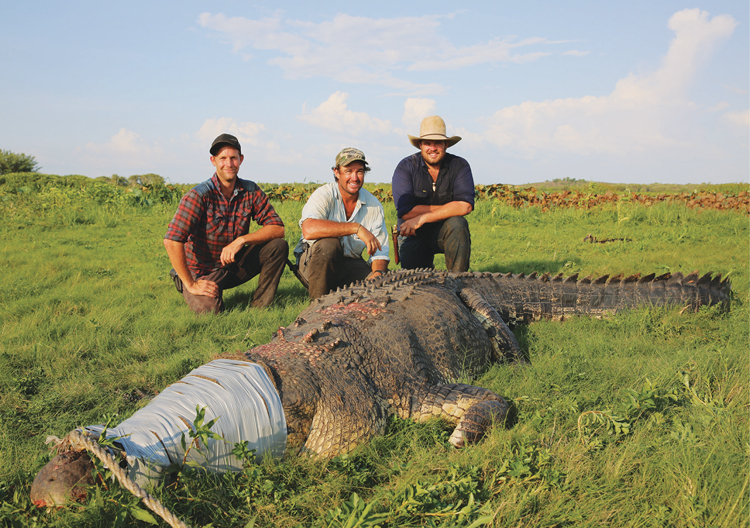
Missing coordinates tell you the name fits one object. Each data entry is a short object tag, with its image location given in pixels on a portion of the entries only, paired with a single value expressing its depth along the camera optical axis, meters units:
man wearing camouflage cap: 5.29
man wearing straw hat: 6.14
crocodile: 2.50
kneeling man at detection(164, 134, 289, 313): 5.21
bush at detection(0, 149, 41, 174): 26.92
